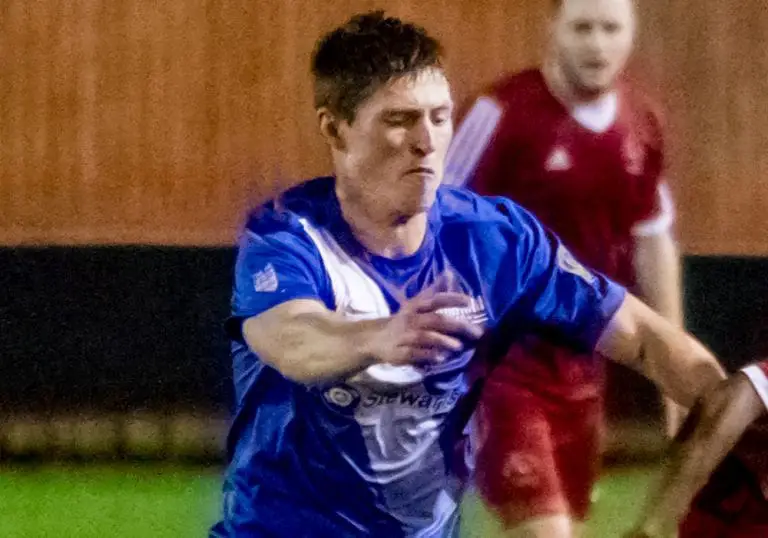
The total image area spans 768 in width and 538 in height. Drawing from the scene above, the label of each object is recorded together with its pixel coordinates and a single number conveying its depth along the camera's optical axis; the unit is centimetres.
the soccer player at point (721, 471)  1283
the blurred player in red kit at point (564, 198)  1341
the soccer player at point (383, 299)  1281
